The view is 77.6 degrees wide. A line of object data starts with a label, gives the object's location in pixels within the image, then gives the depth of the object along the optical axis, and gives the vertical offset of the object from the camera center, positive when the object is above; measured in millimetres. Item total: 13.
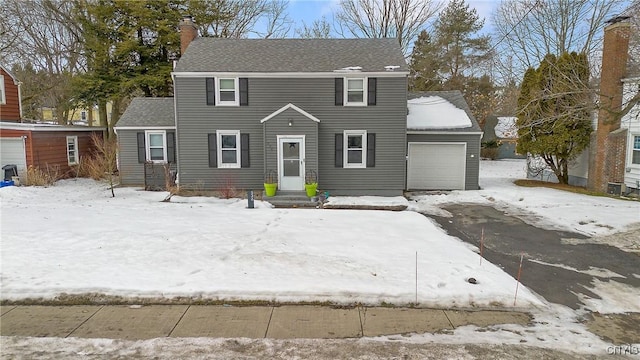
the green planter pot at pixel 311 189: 15164 -1579
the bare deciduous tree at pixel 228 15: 26391 +9490
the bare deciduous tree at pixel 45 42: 26750 +7456
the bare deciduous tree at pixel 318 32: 34969 +10243
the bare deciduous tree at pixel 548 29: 25234 +8145
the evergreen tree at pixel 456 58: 34469 +7756
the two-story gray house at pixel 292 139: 16234 +1014
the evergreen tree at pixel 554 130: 17109 +825
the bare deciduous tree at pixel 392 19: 32375 +10542
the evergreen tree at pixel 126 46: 24516 +6341
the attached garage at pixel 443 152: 17953 -197
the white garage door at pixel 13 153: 18656 -272
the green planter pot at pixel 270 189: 15211 -1583
